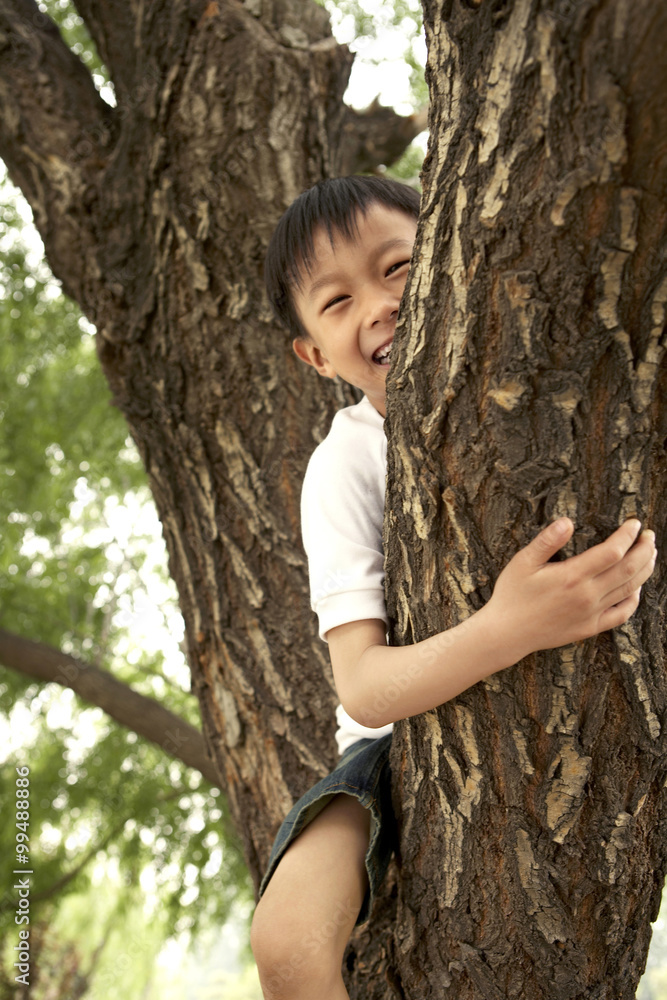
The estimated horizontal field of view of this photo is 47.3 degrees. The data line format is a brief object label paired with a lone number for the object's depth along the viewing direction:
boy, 0.90
